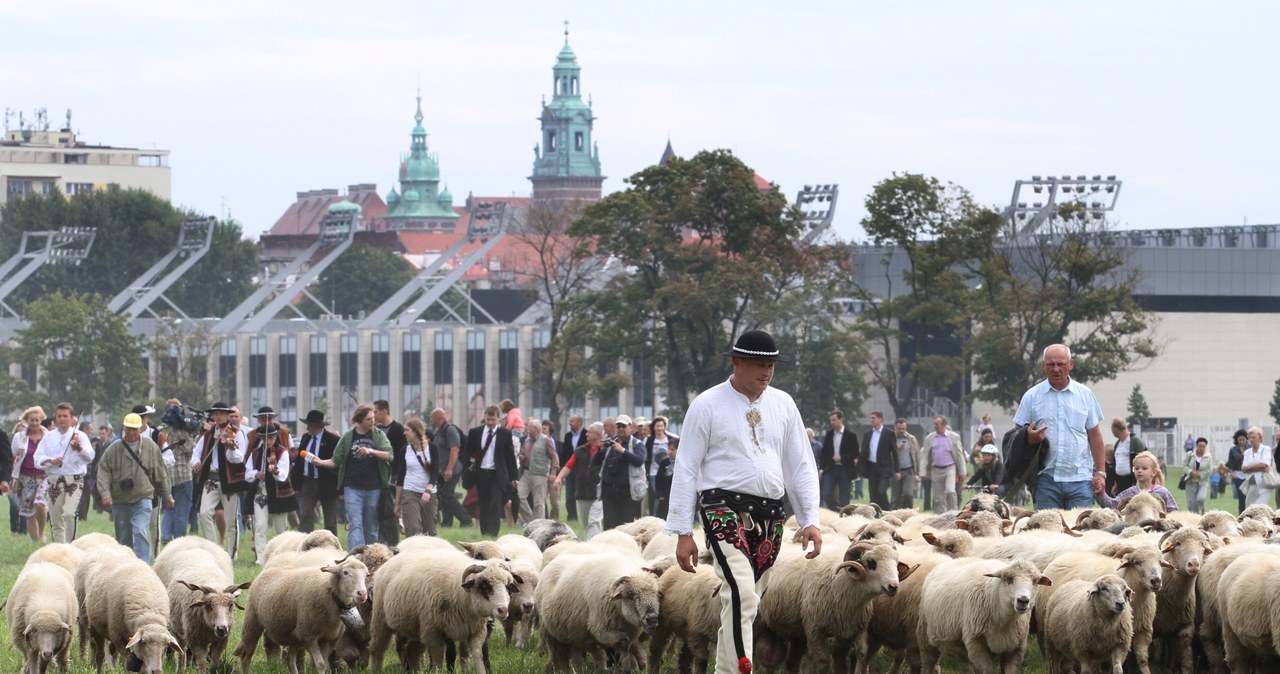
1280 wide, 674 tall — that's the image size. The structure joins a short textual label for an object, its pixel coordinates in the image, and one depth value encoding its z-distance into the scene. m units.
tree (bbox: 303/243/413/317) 145.88
